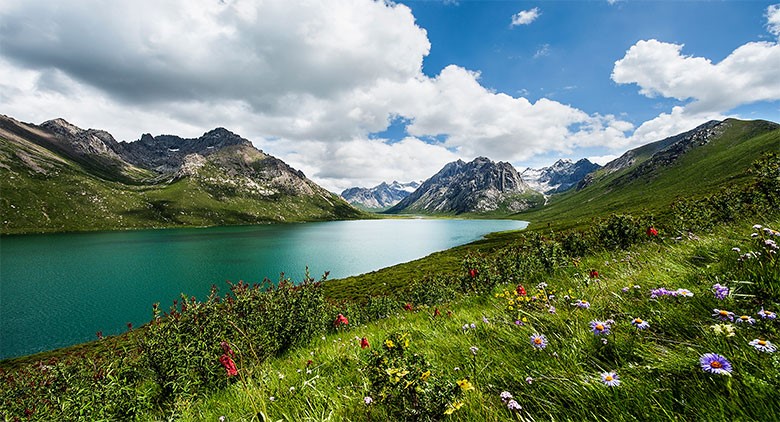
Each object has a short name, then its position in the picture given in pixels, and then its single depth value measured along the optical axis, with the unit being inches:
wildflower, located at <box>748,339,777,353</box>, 62.0
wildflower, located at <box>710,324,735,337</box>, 69.7
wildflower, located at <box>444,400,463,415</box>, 81.7
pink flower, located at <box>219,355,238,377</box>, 109.3
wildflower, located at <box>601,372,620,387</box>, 74.6
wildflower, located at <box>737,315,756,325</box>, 81.9
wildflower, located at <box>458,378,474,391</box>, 86.7
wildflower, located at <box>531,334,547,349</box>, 116.9
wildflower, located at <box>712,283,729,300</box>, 104.0
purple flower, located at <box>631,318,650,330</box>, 96.7
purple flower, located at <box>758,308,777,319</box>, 81.6
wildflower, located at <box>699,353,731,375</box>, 57.6
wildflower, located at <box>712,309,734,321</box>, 90.9
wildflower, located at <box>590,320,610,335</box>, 98.5
